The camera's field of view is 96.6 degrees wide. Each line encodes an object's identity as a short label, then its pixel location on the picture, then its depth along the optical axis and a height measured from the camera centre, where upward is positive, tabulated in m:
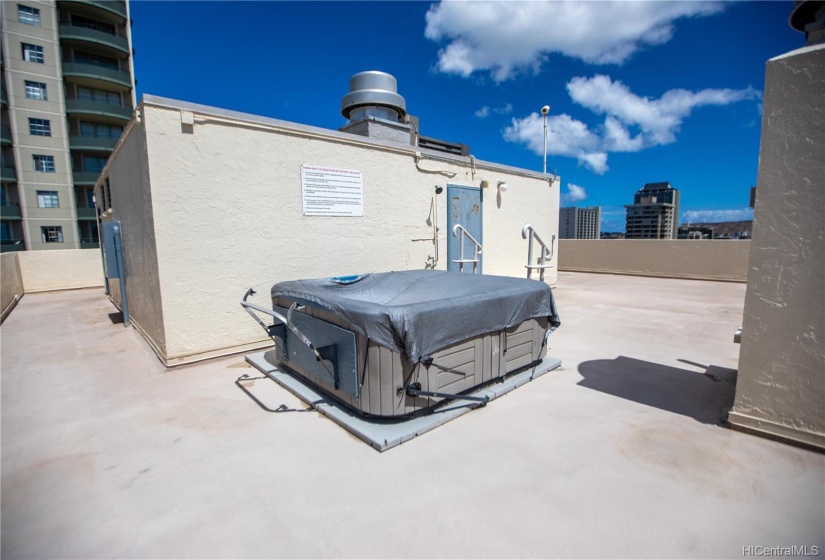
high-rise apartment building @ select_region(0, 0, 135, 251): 21.28 +7.91
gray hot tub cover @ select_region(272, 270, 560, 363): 2.31 -0.49
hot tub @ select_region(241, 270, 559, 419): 2.36 -0.74
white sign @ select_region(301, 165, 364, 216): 4.43 +0.63
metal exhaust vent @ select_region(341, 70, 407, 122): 7.13 +2.79
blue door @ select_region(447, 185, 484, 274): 6.27 +0.48
